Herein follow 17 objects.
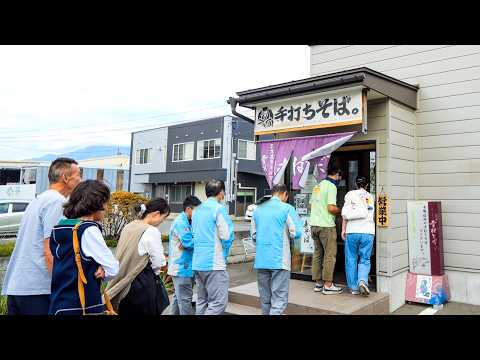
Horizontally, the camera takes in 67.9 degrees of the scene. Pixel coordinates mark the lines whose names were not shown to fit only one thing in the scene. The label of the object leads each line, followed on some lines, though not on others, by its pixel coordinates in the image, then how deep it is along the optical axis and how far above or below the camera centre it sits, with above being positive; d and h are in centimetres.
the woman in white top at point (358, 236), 531 -38
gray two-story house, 2862 +396
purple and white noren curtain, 579 +94
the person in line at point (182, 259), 465 -69
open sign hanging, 559 +2
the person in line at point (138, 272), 339 -67
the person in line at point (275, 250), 442 -51
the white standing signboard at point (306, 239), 667 -57
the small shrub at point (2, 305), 509 -151
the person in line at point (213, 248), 427 -50
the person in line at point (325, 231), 548 -33
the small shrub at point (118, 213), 1202 -29
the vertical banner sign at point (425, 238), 585 -42
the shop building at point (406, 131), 561 +138
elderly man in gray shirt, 285 -48
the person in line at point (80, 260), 253 -41
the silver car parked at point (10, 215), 1430 -56
